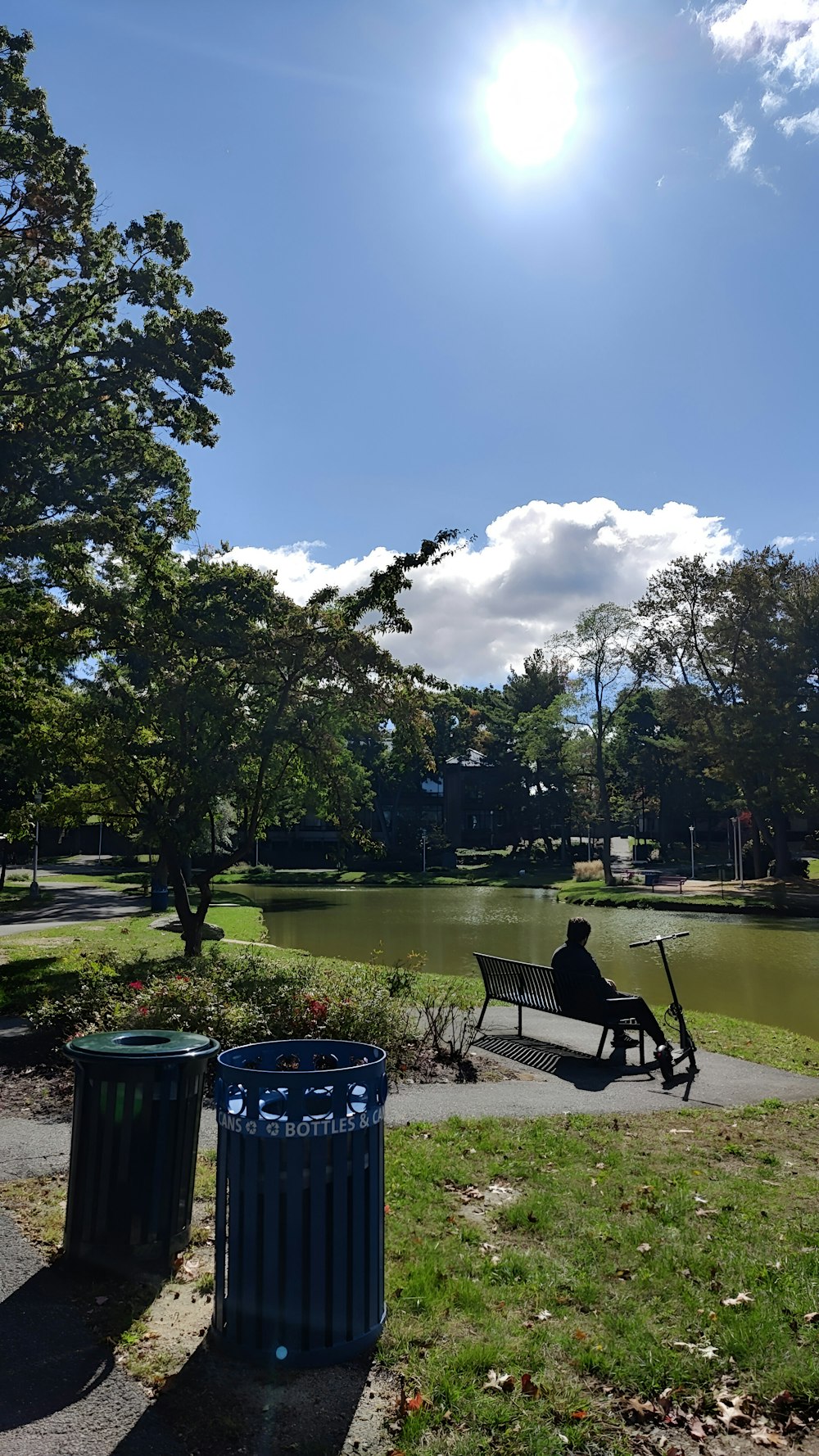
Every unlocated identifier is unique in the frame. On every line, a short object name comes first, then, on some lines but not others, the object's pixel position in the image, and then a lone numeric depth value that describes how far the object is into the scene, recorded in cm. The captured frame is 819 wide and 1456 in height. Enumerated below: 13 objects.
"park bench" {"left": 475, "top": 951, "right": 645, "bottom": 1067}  1017
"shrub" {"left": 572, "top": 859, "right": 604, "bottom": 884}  5978
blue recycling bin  368
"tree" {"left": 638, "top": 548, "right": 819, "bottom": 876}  4334
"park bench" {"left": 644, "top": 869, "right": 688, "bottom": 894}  5072
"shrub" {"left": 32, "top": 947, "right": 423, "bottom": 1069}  877
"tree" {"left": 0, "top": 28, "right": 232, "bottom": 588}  1455
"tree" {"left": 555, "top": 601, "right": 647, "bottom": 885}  5631
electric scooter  973
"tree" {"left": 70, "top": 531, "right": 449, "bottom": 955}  1453
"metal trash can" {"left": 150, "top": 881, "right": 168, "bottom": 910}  3078
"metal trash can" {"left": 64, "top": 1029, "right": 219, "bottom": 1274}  442
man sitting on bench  980
